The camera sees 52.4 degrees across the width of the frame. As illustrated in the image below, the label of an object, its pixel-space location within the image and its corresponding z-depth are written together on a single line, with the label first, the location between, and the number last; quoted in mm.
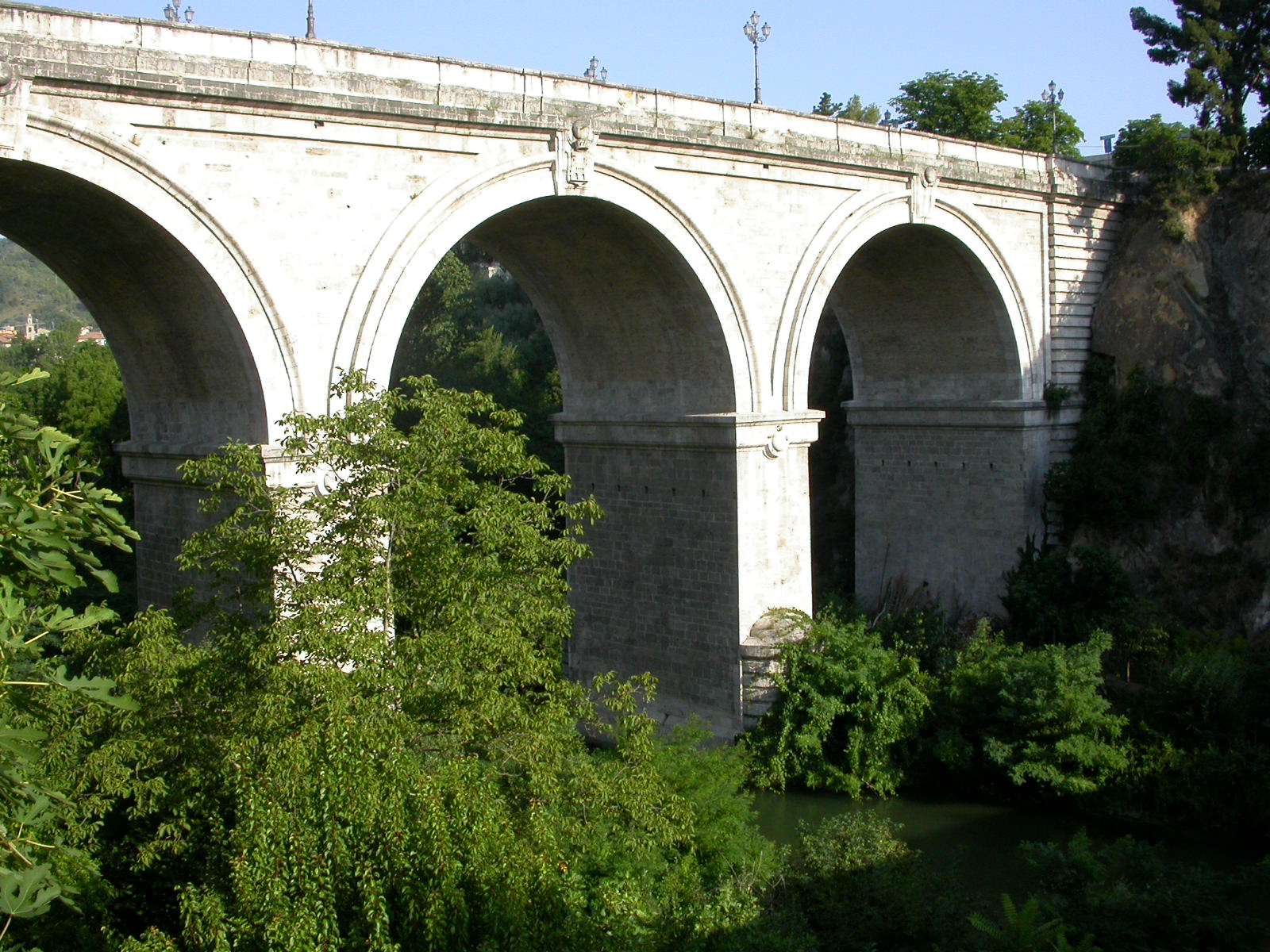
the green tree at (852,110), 44375
